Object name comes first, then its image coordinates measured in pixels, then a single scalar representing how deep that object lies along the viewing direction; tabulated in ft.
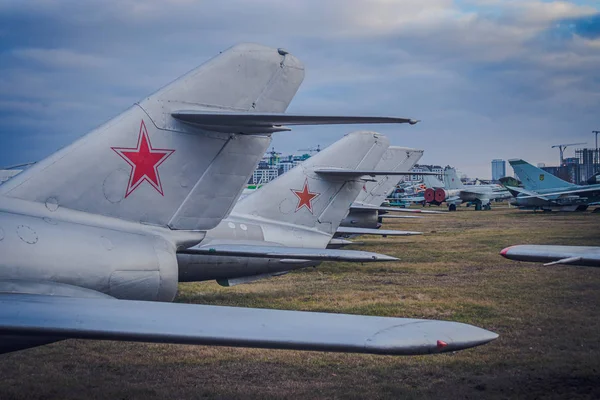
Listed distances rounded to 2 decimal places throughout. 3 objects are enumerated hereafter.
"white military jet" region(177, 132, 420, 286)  27.89
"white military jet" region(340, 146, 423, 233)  67.10
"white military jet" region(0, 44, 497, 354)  11.41
